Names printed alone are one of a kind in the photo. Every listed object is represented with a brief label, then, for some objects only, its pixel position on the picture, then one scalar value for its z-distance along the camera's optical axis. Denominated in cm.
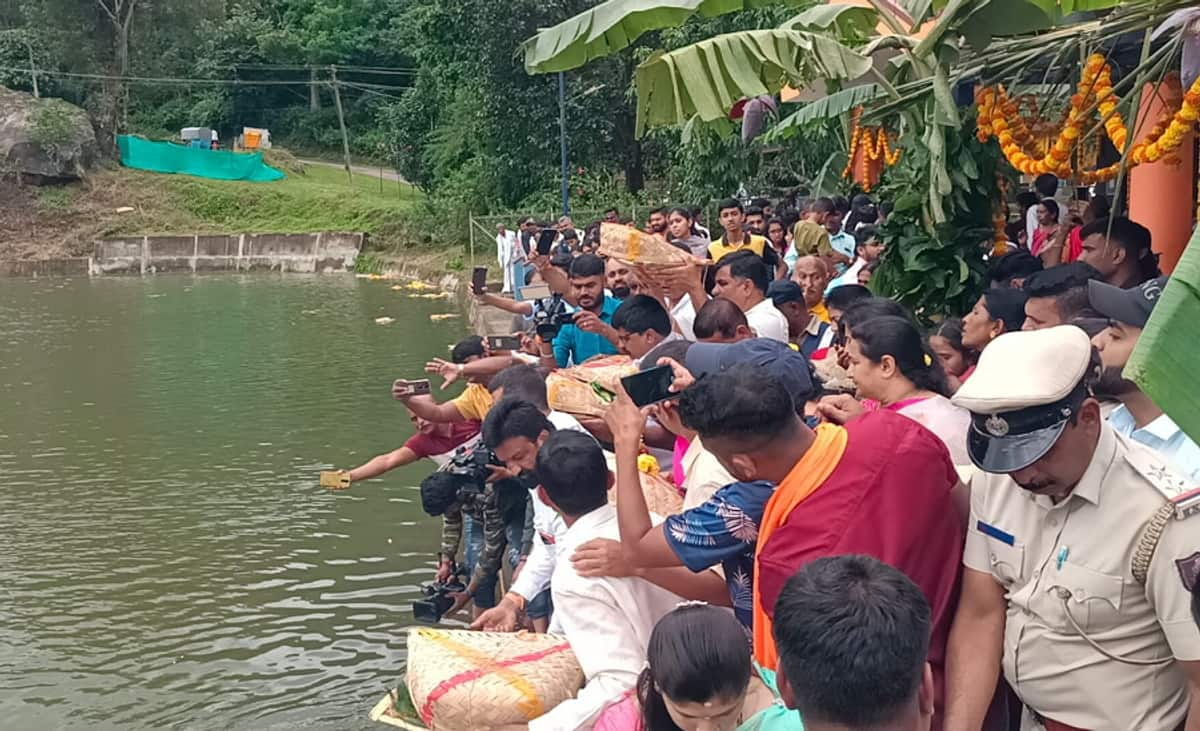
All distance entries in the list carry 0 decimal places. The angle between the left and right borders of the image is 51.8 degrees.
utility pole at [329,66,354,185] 4419
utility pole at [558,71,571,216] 2255
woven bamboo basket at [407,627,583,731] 327
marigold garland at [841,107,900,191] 775
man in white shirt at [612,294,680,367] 531
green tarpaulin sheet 3850
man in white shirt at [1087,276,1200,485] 293
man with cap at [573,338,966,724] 265
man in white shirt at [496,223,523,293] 1684
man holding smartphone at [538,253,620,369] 649
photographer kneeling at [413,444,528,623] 560
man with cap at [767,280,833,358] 617
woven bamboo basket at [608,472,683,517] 386
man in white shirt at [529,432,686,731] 311
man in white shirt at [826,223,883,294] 752
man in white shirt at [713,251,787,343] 593
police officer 223
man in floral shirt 300
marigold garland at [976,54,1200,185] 545
